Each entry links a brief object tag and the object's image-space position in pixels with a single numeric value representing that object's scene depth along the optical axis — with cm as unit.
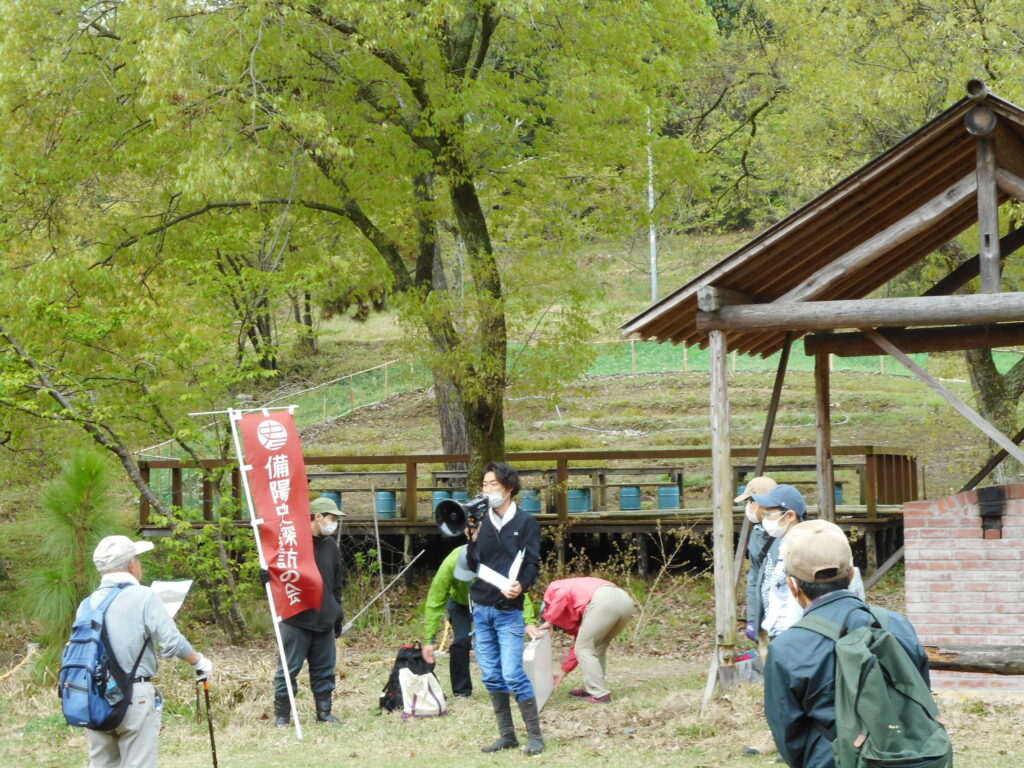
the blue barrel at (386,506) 1661
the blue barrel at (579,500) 1617
